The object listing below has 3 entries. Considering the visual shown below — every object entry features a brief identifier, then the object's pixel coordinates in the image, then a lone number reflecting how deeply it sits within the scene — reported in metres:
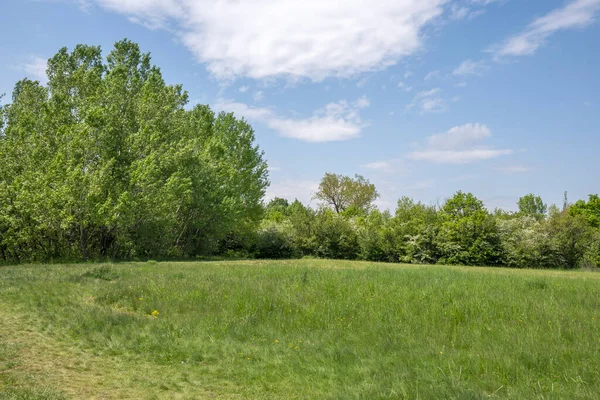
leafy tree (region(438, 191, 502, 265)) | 40.34
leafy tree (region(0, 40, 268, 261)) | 26.77
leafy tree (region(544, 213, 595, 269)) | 39.22
